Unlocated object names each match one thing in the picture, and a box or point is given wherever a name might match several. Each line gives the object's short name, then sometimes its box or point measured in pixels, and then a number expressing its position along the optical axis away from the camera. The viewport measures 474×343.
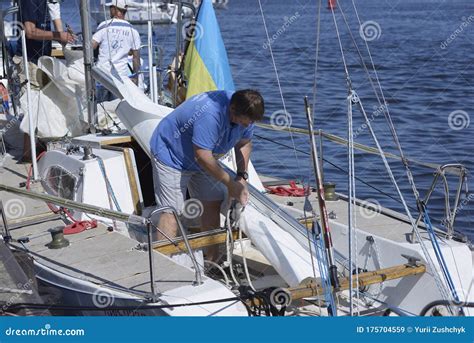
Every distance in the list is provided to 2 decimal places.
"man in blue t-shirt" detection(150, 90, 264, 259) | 6.13
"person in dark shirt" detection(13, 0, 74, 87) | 9.33
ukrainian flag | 7.85
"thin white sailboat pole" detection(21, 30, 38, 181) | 7.74
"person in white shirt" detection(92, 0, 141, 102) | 9.09
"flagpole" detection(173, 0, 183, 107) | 8.17
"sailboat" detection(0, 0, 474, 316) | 5.37
